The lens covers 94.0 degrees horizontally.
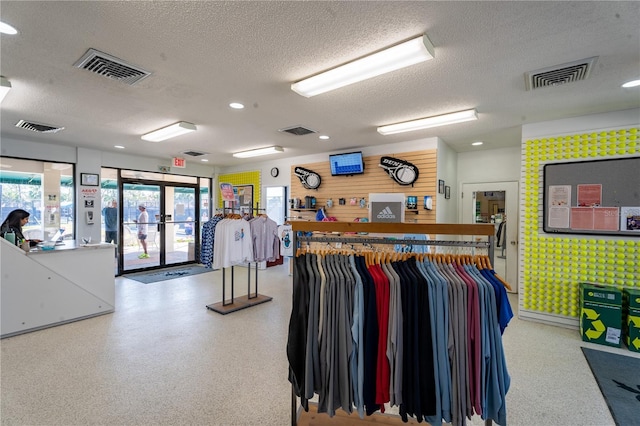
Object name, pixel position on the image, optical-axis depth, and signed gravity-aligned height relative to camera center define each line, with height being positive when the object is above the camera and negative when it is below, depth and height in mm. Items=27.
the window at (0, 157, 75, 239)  5656 +266
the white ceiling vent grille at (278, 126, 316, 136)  4785 +1287
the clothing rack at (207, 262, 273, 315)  4676 -1584
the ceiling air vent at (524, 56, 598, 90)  2613 +1273
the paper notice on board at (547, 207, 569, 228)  4133 -98
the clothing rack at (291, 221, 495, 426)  1680 -127
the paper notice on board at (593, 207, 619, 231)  3844 -101
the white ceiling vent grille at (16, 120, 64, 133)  4568 +1280
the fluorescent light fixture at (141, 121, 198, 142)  4555 +1241
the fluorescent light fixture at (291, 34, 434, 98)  2287 +1227
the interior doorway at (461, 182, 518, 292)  5941 -113
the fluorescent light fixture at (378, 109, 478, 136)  3904 +1240
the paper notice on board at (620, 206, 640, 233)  3732 -106
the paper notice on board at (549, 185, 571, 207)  4137 +212
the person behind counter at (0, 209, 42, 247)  4407 -248
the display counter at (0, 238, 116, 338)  3742 -1076
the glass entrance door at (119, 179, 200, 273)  7543 -455
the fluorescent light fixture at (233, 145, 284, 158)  6336 +1263
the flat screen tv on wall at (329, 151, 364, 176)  6090 +947
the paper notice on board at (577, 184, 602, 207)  3945 +205
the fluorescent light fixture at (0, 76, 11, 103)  2954 +1213
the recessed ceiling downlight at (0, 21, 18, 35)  2104 +1283
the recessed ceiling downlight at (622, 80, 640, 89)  2973 +1287
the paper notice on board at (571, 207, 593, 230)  3986 -103
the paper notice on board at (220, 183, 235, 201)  4863 +262
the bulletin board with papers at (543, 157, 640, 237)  3760 +178
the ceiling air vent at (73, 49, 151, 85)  2518 +1269
